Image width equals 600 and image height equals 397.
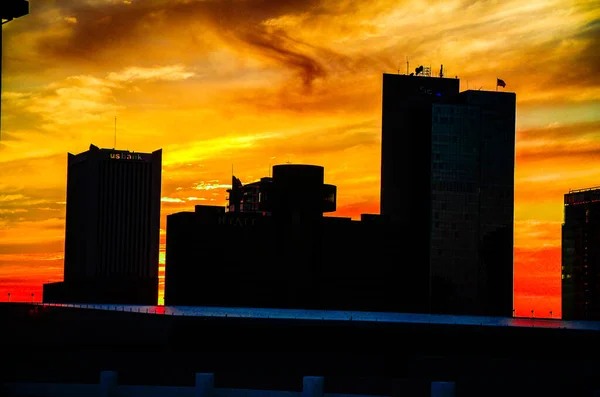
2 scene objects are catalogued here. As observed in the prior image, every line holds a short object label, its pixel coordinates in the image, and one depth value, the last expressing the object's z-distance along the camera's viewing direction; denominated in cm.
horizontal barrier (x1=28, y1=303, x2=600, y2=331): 11419
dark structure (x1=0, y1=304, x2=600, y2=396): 7425
